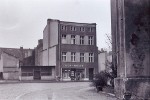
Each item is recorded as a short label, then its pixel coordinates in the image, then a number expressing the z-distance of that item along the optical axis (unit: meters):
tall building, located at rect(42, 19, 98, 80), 50.84
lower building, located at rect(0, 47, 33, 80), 58.19
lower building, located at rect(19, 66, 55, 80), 51.09
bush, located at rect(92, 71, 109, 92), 21.43
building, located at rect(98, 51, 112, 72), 62.15
